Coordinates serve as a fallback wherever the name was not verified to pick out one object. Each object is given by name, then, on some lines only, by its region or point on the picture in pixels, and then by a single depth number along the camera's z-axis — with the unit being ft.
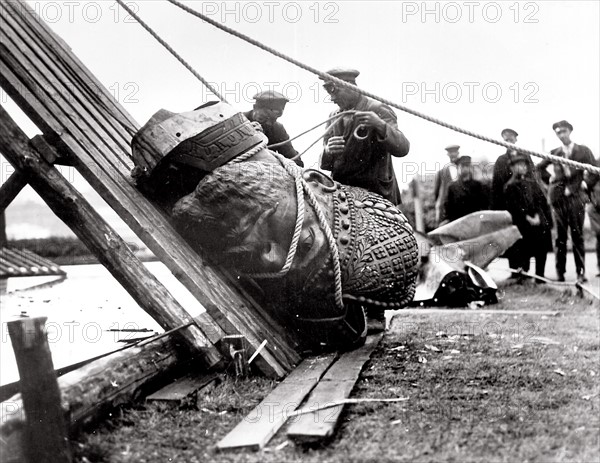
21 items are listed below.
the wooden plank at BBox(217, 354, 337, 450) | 7.32
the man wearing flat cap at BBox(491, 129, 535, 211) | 32.07
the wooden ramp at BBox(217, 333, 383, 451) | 7.41
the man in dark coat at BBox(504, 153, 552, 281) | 31.50
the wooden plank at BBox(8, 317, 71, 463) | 6.86
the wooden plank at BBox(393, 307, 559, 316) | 19.45
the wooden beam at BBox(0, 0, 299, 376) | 10.93
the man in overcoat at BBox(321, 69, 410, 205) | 14.74
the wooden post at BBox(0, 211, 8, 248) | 20.77
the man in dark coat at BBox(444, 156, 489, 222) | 36.24
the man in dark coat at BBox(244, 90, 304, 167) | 17.57
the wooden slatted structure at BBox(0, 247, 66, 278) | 29.09
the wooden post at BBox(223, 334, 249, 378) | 10.45
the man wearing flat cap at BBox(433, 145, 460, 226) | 37.24
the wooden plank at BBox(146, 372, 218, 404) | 9.05
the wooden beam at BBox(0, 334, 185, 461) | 6.86
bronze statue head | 11.06
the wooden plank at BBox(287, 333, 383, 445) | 7.45
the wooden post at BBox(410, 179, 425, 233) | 40.41
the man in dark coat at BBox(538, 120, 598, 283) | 26.58
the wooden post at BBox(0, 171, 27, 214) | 11.49
